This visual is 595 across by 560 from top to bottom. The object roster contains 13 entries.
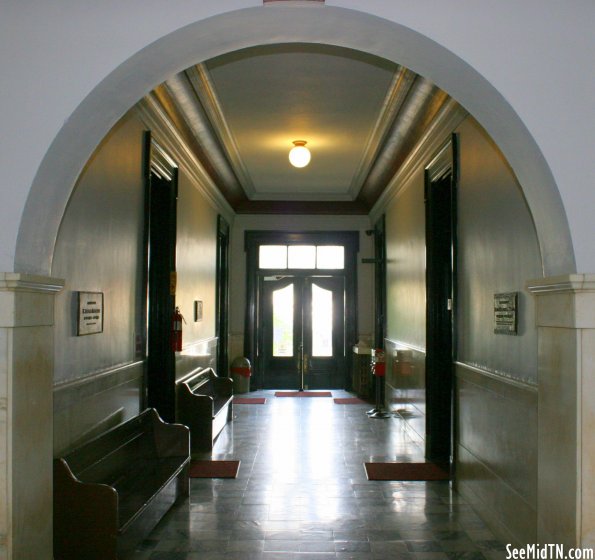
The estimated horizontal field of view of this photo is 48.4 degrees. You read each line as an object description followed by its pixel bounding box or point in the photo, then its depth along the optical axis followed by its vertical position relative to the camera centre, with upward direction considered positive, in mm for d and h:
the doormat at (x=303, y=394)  11812 -1434
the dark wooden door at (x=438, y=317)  6824 -28
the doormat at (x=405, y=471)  6086 -1489
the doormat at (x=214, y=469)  6090 -1475
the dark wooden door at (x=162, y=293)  6602 +213
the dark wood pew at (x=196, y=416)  7105 -1101
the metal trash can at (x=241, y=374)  12047 -1091
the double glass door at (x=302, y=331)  12570 -321
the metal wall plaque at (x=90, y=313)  4324 +5
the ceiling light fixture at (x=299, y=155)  7949 +1915
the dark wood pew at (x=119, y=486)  3664 -1143
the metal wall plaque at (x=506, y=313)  4266 +9
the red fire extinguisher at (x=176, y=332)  6613 -181
